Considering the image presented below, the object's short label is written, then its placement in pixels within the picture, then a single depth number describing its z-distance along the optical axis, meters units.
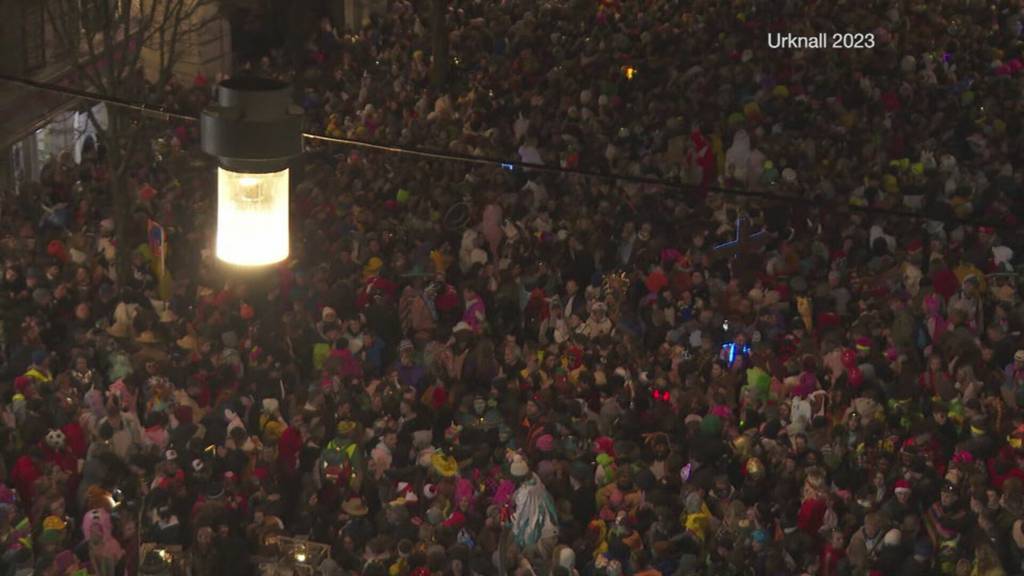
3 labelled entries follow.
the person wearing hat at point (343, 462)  28.50
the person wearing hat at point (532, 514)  26.92
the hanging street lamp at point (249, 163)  11.30
